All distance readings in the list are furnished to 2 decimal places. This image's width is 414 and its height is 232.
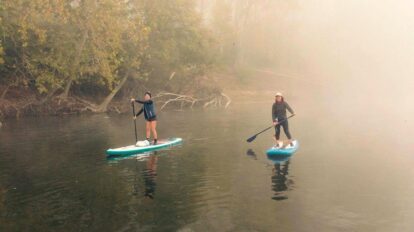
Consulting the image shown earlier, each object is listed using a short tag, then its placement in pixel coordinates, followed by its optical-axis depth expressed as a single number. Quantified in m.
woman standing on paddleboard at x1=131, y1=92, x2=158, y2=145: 22.00
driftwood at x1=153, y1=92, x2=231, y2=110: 49.66
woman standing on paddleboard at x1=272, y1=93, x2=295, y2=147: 21.04
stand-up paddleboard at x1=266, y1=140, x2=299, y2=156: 19.81
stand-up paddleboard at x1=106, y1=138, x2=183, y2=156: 19.96
